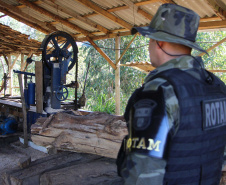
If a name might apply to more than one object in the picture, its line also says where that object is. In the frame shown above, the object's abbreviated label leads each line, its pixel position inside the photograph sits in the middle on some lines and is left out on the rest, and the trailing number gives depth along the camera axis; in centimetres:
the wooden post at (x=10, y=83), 1283
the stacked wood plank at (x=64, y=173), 213
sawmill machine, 470
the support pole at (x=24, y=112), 442
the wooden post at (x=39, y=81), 452
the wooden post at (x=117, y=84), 901
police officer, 112
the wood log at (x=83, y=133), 263
